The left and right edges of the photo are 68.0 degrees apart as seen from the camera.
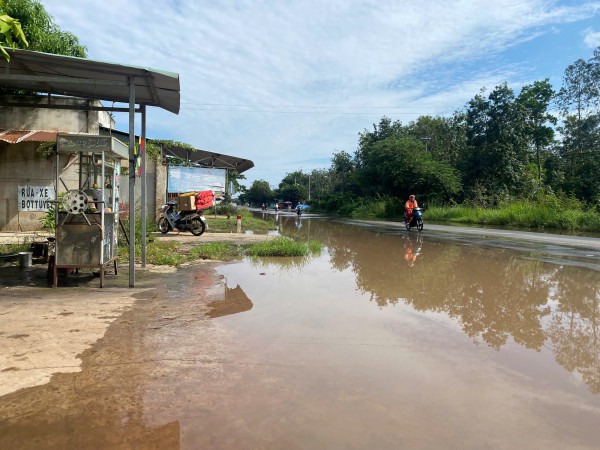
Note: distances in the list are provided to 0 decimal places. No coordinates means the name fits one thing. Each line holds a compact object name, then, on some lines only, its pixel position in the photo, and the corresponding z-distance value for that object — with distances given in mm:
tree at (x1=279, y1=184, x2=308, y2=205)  93938
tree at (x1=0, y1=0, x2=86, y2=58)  13453
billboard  20141
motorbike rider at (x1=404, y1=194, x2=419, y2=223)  18938
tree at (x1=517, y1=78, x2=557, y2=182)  38312
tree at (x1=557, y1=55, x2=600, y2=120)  32688
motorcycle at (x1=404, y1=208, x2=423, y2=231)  18641
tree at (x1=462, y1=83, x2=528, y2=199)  33062
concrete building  13539
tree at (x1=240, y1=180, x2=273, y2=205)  109938
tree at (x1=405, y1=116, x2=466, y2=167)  40281
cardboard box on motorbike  15289
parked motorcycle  15664
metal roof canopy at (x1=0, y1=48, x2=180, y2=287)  6379
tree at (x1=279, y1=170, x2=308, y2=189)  102500
